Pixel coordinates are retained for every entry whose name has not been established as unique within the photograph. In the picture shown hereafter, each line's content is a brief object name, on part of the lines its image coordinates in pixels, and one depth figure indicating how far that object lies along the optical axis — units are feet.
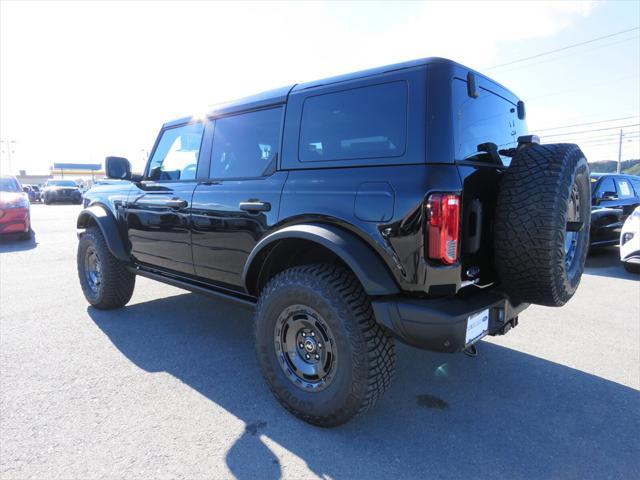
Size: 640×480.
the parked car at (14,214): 29.30
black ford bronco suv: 6.55
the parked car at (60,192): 80.18
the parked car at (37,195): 105.52
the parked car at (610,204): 23.48
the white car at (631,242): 19.39
